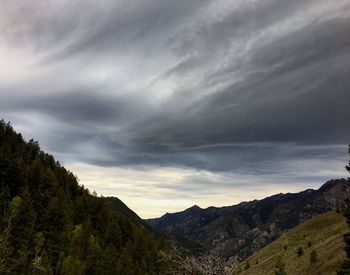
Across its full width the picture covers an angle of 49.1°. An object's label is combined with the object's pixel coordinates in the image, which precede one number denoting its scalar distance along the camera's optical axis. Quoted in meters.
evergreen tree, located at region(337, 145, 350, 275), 30.04
